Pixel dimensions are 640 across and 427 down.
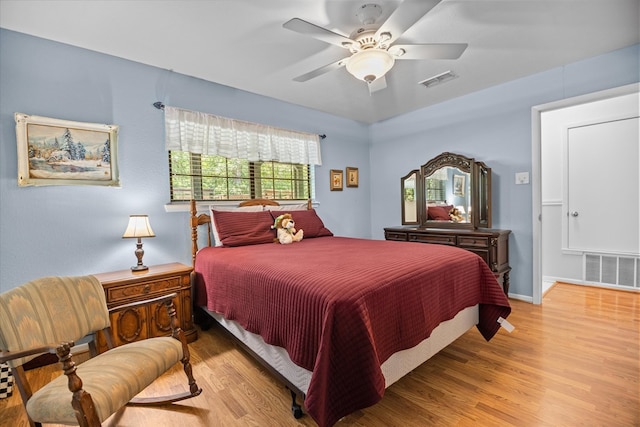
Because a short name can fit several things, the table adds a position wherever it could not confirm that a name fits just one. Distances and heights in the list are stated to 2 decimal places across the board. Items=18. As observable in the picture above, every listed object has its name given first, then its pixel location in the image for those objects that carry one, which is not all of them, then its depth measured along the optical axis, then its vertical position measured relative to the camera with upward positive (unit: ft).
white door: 11.23 +0.57
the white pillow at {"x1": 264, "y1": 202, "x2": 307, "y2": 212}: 11.27 +0.04
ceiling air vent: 10.12 +4.60
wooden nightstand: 6.92 -2.20
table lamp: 7.79 -0.52
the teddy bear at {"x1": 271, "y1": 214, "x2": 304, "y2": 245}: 9.64 -0.75
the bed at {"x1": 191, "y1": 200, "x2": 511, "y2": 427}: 4.13 -1.90
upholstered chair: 3.76 -2.35
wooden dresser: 10.33 -1.44
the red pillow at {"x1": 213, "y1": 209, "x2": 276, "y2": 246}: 9.14 -0.61
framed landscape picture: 7.15 +1.65
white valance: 9.52 +2.70
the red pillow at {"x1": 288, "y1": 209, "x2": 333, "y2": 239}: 10.77 -0.60
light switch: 10.74 +0.96
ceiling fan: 5.72 +3.56
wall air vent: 11.32 -2.83
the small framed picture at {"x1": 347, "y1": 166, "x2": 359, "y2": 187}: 15.16 +1.61
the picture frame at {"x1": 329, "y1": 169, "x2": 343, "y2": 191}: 14.34 +1.42
